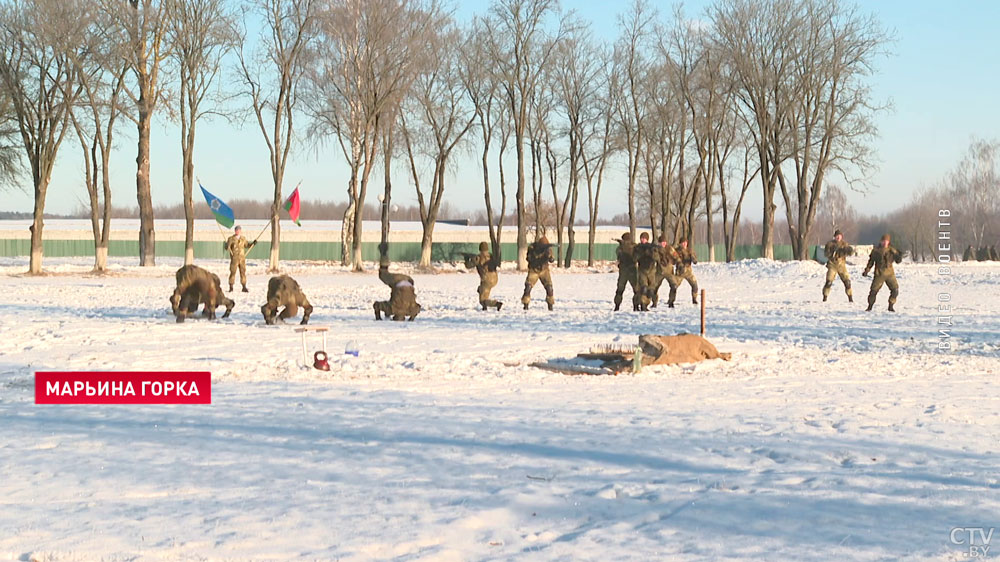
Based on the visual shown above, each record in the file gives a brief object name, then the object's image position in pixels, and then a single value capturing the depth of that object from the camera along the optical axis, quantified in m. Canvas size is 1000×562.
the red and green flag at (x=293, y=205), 38.50
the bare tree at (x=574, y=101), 56.69
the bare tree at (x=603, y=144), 57.59
